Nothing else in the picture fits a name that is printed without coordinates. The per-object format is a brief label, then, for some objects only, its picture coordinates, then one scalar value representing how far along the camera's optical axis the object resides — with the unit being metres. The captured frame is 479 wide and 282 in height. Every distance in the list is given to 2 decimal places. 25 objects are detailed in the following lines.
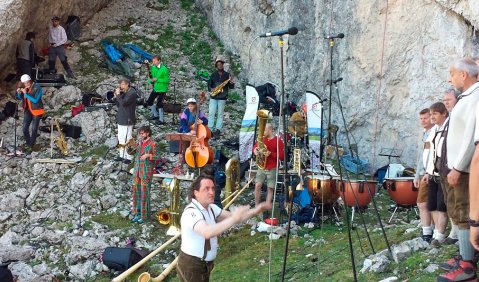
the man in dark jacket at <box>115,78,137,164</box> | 12.54
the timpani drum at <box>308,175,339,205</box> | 9.39
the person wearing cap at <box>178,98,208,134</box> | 12.23
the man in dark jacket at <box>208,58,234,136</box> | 14.58
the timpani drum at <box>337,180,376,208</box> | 8.98
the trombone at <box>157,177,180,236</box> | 10.32
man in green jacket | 14.88
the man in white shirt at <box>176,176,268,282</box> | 4.82
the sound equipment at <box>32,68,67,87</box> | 15.38
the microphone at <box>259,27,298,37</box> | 5.66
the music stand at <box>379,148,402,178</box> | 13.07
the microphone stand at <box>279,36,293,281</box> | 5.32
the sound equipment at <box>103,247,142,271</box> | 9.10
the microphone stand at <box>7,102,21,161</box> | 12.98
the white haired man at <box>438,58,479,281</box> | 4.66
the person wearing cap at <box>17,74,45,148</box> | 12.99
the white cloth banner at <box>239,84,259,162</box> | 13.12
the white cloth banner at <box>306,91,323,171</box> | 12.67
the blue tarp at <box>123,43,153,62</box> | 17.98
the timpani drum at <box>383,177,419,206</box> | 9.32
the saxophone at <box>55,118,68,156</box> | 13.30
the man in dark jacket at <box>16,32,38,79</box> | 15.16
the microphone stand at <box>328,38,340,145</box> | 7.25
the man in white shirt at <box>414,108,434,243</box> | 7.24
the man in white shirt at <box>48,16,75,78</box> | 16.17
